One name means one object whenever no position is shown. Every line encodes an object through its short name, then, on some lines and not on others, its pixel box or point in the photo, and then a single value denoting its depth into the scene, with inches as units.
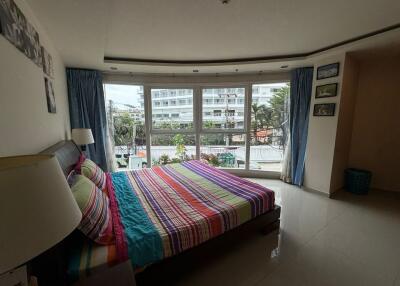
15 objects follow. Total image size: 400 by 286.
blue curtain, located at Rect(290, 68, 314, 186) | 137.6
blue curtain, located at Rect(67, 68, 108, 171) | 133.2
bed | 52.6
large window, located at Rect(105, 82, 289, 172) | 159.2
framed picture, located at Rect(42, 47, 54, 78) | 78.6
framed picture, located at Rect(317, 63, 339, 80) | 115.1
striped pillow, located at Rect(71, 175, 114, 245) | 52.2
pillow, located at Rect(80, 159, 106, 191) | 80.8
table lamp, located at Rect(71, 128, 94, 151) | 114.6
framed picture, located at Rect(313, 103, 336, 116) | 119.2
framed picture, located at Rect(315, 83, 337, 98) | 117.2
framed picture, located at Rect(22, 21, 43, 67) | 61.0
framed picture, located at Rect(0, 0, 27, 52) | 47.2
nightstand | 36.4
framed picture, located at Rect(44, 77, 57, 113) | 80.7
